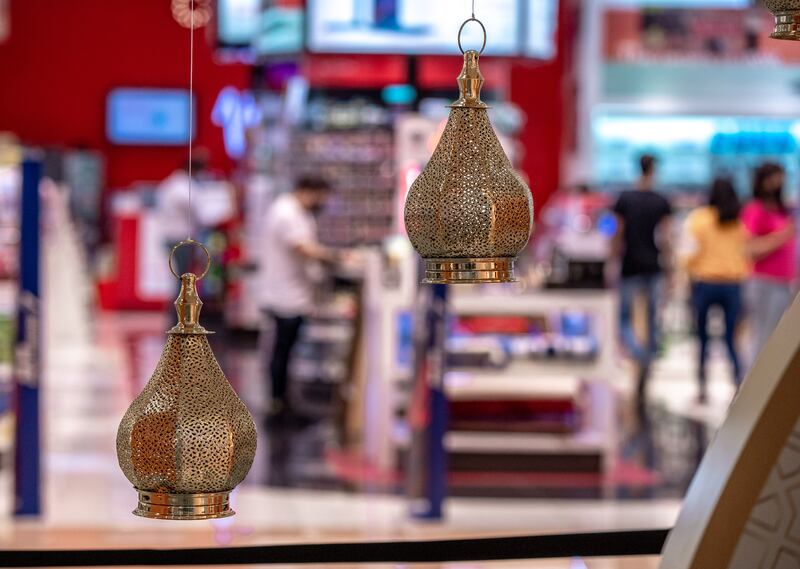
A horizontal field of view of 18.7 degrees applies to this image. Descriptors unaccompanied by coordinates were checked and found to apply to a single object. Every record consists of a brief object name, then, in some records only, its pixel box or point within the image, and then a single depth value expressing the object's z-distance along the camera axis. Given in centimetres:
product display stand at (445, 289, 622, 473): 1302
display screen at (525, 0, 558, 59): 1650
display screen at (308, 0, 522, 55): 1559
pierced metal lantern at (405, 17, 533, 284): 431
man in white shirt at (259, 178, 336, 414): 1589
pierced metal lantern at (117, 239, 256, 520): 409
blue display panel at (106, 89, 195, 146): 3999
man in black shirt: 1650
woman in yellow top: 1622
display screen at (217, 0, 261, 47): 2427
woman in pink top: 1506
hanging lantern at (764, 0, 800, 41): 448
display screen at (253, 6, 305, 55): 1691
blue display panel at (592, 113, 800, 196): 3163
